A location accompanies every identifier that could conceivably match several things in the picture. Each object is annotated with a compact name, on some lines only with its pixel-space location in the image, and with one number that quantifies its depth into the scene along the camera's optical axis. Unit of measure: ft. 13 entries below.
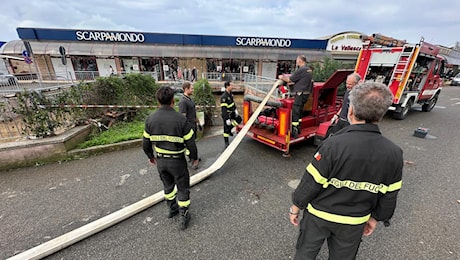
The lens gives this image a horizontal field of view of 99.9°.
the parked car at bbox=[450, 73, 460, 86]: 73.71
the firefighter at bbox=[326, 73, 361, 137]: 11.16
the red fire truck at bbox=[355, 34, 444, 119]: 22.52
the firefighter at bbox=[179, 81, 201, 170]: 12.39
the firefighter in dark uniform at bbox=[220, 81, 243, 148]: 15.34
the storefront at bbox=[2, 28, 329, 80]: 59.82
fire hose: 7.18
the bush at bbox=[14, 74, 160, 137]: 13.85
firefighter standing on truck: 13.94
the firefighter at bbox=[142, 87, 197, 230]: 7.50
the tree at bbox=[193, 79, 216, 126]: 23.78
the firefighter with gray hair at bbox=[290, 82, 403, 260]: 4.07
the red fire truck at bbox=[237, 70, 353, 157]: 14.05
